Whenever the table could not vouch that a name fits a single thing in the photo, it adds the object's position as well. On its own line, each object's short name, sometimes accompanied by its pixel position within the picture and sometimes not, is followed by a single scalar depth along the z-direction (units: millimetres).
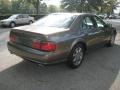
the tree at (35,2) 17123
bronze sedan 2317
